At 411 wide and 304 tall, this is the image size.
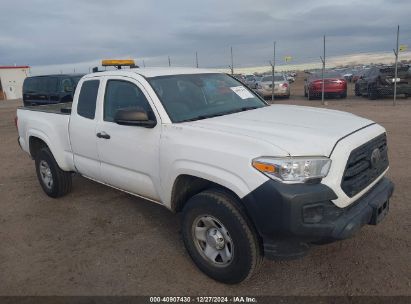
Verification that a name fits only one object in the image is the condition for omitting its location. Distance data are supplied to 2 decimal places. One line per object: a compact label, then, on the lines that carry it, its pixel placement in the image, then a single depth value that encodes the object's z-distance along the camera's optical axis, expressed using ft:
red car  58.67
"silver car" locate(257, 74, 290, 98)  64.18
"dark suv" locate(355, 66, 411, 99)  52.49
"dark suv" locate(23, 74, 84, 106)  40.06
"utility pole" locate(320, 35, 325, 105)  52.67
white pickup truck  8.59
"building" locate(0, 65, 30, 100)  120.26
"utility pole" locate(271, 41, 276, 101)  60.39
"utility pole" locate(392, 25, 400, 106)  43.42
